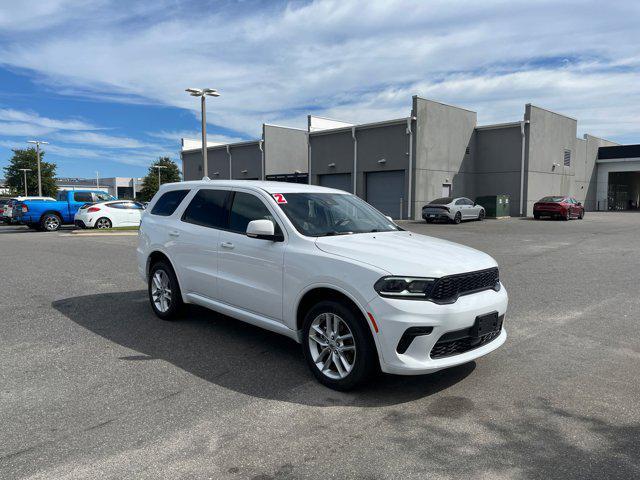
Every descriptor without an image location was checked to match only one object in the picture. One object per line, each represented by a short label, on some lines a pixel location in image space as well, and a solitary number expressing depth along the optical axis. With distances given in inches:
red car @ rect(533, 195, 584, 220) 1168.2
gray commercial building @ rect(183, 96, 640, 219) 1216.2
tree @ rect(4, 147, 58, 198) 2539.4
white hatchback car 844.0
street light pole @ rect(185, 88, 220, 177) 909.2
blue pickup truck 860.0
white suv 149.3
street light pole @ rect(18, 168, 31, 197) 2446.4
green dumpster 1243.8
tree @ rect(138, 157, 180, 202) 3065.9
